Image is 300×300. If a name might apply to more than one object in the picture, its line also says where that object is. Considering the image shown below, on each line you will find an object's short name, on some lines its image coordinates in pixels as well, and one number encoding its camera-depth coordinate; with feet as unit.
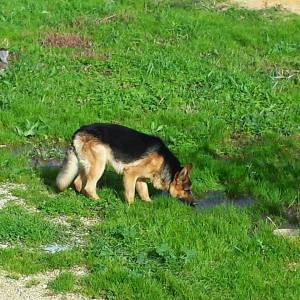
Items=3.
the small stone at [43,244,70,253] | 53.72
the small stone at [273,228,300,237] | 56.18
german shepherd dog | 63.36
